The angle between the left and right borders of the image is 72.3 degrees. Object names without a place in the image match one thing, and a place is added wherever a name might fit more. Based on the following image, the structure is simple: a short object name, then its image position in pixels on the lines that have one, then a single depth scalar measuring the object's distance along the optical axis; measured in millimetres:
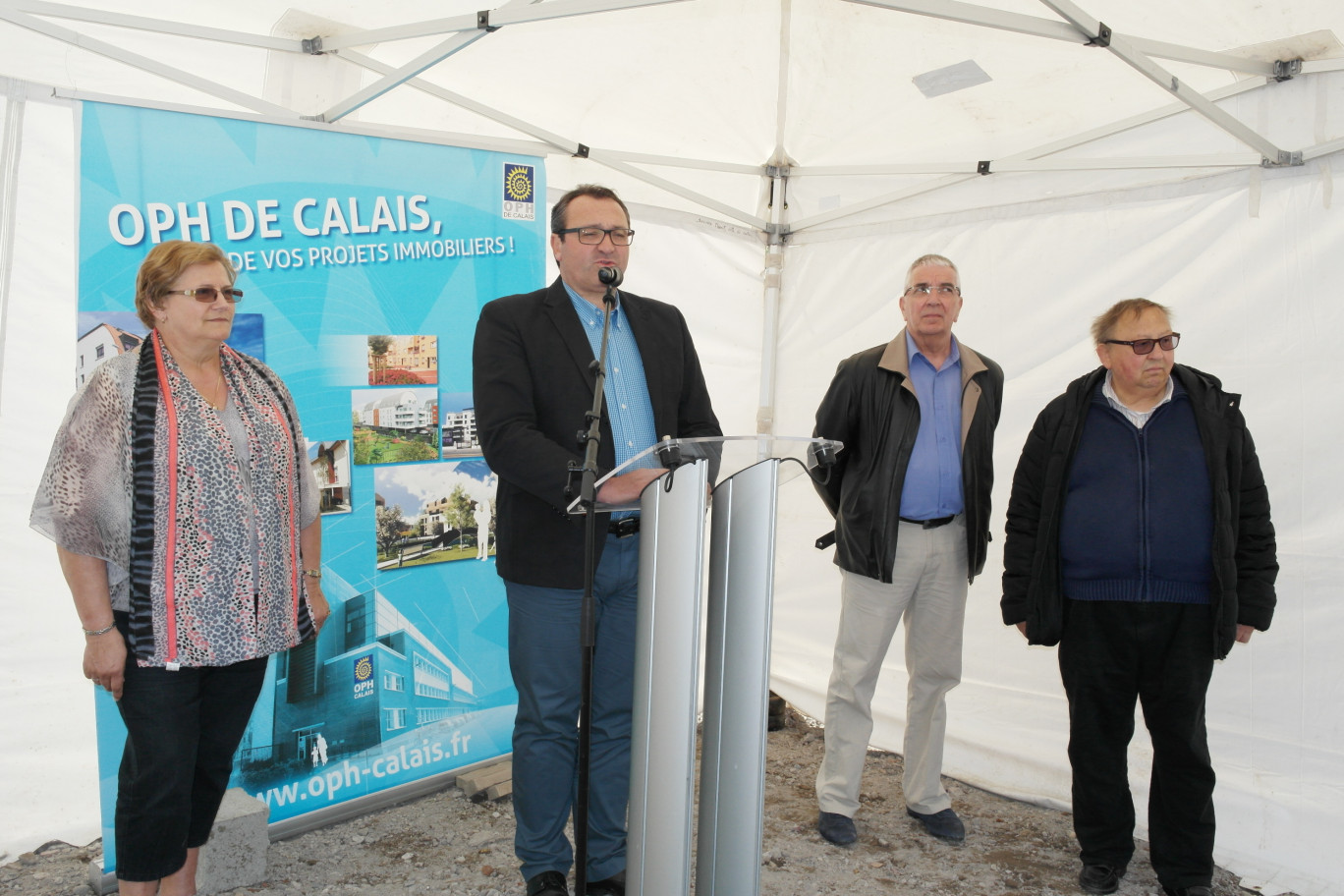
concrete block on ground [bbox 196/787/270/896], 2746
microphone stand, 1695
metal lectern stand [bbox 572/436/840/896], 1624
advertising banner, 2771
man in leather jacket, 3051
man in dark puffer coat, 2627
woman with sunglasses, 1992
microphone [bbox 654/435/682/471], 1620
